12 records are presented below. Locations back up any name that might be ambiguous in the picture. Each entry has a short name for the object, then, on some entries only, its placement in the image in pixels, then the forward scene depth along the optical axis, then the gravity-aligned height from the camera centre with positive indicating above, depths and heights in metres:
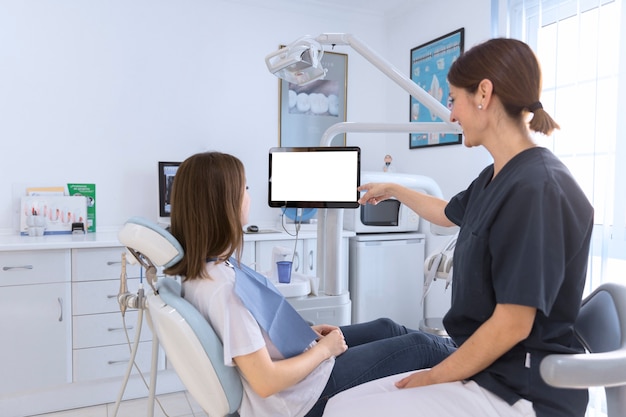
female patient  1.08 -0.29
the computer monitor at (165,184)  2.91 +0.03
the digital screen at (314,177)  1.60 +0.04
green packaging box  2.82 -0.07
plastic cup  1.73 -0.29
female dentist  0.90 -0.15
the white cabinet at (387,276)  3.00 -0.54
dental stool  0.81 -0.29
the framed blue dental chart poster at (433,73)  3.05 +0.80
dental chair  1.06 -0.33
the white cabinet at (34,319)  2.26 -0.63
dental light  1.60 +0.44
